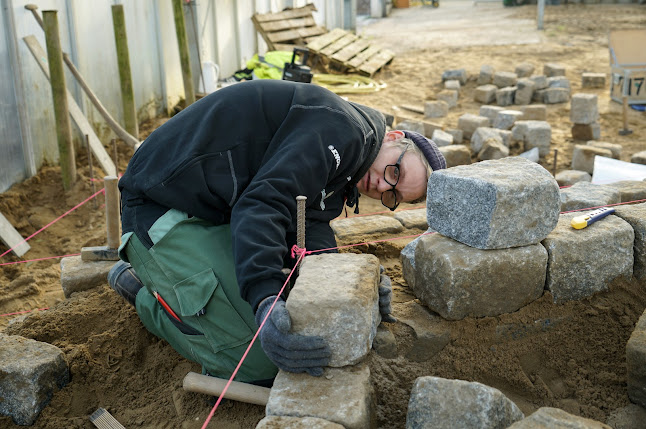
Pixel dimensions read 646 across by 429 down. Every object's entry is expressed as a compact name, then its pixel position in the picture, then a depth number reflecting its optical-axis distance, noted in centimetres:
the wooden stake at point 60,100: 553
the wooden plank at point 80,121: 581
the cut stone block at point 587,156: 665
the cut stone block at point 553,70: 1103
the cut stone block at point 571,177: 604
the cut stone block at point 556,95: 977
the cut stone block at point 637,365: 257
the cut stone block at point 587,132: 792
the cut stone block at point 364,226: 435
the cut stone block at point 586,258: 307
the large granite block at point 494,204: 282
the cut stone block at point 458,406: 230
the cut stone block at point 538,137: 747
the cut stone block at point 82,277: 397
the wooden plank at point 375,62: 1217
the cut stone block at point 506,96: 996
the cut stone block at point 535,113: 867
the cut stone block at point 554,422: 206
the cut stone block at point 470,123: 823
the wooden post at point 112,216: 405
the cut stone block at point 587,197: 377
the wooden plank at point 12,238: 507
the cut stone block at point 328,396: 233
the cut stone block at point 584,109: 781
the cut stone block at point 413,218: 452
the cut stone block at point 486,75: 1108
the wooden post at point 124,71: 673
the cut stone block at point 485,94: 1024
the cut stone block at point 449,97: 1019
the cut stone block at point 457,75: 1133
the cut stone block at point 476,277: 291
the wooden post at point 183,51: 788
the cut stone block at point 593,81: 1036
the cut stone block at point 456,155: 699
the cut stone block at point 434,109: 951
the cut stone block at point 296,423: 223
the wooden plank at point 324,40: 1237
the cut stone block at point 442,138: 759
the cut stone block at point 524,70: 1131
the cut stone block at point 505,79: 1061
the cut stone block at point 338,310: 250
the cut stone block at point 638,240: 327
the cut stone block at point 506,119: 823
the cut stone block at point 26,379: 285
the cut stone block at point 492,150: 709
